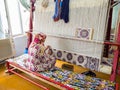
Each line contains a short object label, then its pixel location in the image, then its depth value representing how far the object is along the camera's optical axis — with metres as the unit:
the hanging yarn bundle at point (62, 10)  2.36
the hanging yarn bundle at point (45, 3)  2.62
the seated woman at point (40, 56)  2.29
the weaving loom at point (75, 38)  1.99
